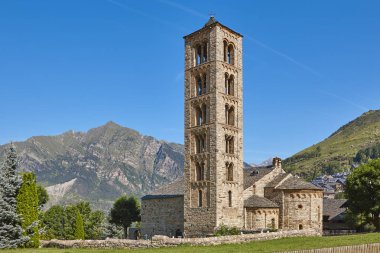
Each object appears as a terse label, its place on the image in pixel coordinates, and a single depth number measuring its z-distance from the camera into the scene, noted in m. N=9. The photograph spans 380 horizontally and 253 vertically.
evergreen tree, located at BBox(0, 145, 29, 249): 38.47
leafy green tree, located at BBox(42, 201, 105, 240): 77.24
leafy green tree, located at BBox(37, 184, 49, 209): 73.88
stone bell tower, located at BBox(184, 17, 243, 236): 51.31
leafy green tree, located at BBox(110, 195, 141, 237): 79.44
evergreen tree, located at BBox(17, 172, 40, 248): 39.47
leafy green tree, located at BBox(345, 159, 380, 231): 55.03
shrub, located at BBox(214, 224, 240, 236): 46.59
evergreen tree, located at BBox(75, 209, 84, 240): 53.69
